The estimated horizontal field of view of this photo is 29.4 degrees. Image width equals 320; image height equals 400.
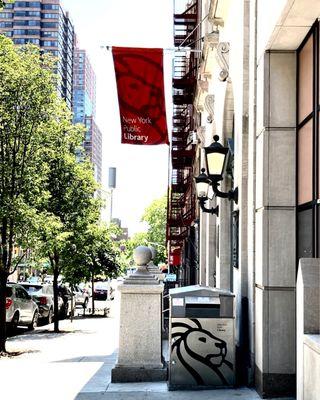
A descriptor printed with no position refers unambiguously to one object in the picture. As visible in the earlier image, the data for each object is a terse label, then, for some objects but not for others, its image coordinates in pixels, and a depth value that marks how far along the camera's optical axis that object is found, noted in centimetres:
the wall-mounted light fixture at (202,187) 1202
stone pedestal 854
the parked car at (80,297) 3340
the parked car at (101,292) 4900
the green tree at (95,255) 2232
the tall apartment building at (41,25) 16700
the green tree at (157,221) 8506
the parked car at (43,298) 2406
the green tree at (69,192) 2077
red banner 1096
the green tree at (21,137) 1436
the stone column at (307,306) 517
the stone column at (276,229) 704
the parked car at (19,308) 1872
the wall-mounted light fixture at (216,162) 977
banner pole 1109
